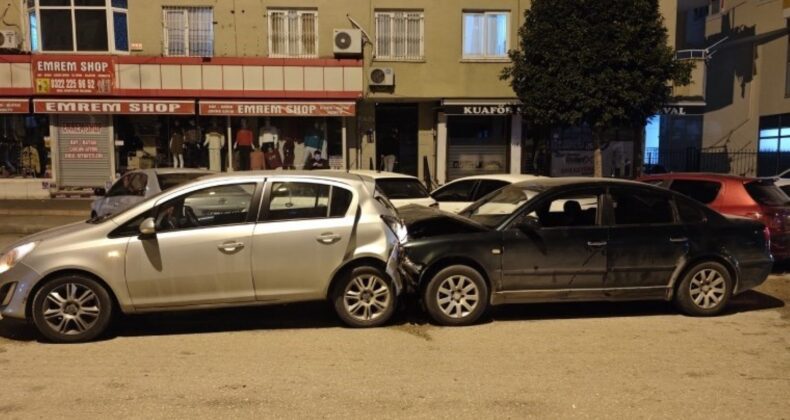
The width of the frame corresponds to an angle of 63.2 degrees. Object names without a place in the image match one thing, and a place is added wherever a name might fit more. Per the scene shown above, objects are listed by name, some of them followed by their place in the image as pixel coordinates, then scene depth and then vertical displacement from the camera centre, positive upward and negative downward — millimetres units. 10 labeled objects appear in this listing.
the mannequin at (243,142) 18156 +295
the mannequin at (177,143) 18078 +266
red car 8477 -625
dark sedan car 6375 -1004
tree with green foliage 13547 +1972
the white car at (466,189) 10148 -609
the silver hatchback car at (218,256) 5773 -954
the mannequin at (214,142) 18141 +296
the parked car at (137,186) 9633 -514
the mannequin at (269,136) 18391 +471
